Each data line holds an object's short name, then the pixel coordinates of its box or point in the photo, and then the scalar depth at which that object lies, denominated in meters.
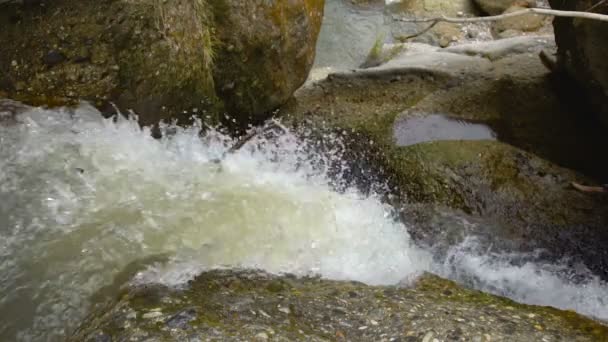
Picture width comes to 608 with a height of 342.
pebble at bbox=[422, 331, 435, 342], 3.00
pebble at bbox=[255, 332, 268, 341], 2.74
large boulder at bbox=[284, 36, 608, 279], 4.68
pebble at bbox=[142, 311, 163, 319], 2.80
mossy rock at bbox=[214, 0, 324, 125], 4.80
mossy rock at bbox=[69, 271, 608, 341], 2.77
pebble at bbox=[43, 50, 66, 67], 3.98
